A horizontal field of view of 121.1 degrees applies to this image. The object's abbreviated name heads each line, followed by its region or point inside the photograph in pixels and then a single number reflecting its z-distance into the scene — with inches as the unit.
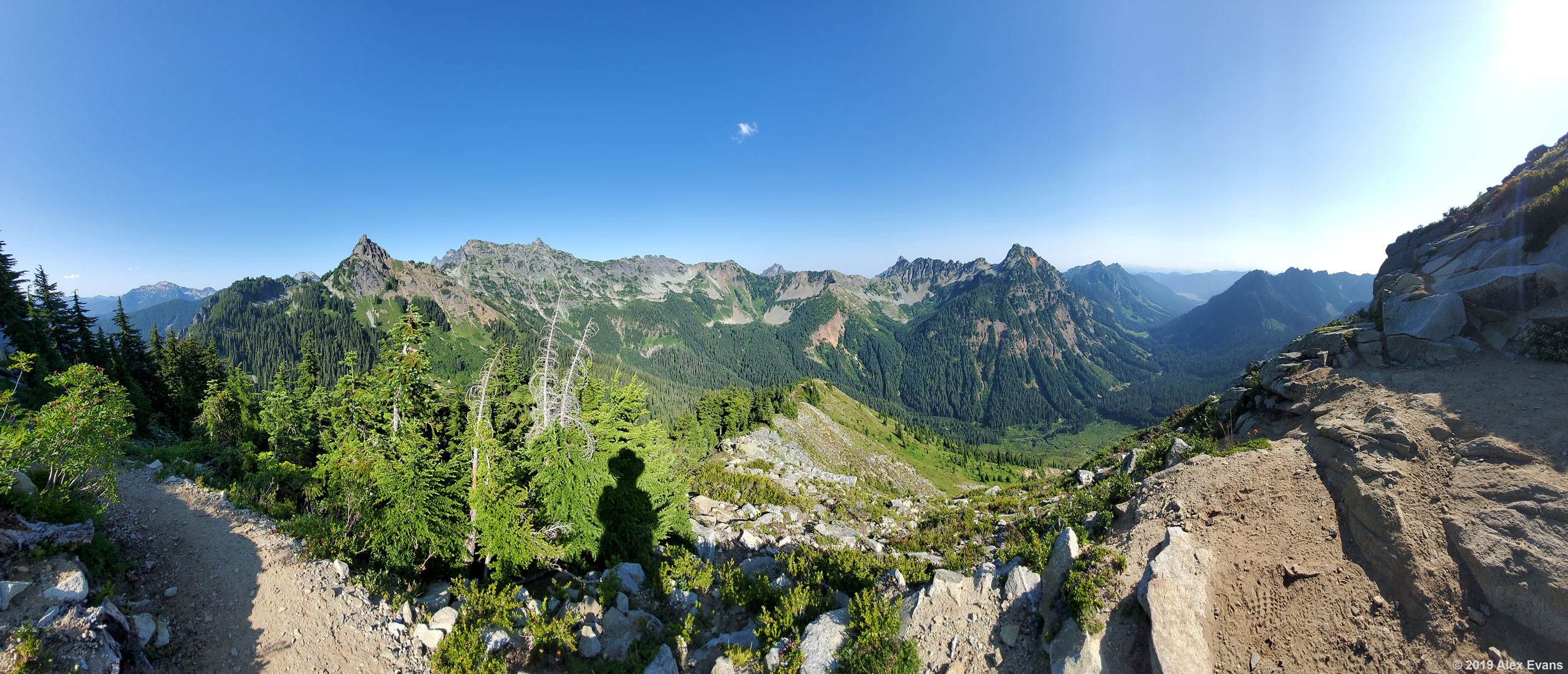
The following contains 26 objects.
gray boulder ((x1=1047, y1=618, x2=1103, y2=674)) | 346.0
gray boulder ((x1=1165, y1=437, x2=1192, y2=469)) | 609.9
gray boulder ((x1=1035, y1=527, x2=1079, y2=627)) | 422.6
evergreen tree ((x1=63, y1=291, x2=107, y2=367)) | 1601.9
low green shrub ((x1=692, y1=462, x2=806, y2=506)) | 1239.5
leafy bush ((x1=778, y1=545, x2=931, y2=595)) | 547.2
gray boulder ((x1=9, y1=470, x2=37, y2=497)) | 427.2
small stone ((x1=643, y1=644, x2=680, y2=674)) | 415.8
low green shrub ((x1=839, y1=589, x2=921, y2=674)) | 390.3
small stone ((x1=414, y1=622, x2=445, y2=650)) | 432.5
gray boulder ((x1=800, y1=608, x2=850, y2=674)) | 408.8
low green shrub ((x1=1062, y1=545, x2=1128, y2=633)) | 371.6
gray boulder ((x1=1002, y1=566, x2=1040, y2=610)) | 429.4
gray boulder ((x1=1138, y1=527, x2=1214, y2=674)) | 327.9
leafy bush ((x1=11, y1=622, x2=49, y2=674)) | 273.9
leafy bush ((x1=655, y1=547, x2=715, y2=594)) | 562.3
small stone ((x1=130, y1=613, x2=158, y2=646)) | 350.0
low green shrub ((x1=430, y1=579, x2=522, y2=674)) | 395.5
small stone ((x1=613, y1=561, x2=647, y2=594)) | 573.9
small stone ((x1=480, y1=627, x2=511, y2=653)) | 422.9
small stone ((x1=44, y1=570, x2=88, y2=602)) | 337.1
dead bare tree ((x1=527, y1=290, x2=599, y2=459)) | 569.0
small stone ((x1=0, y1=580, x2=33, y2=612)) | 312.2
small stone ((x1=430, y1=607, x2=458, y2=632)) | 445.4
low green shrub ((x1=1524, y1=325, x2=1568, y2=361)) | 465.7
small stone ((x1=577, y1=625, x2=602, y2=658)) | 448.5
